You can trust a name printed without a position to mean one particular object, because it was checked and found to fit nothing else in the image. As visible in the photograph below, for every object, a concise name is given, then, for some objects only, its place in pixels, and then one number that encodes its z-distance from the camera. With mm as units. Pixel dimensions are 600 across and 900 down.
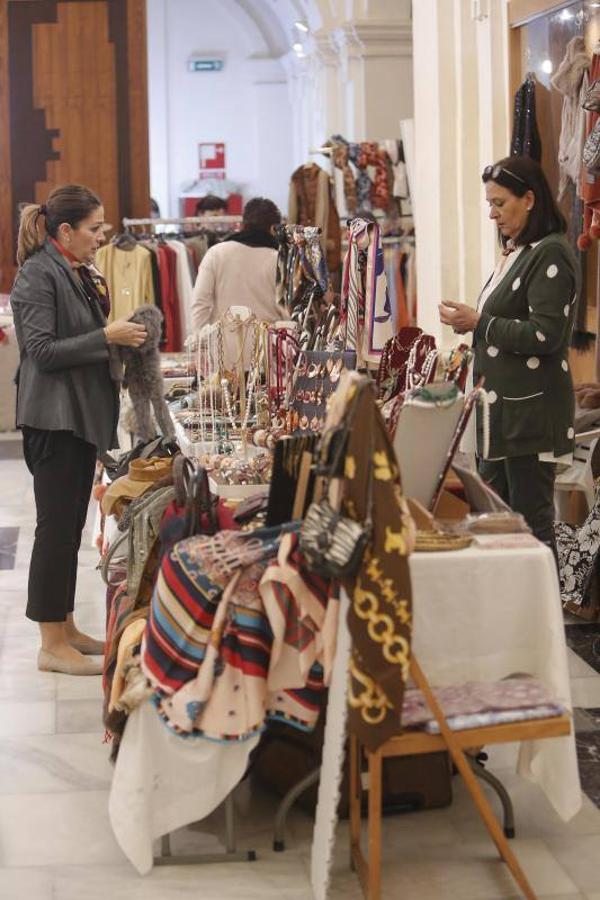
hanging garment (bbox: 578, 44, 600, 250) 9581
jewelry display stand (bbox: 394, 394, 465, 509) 5978
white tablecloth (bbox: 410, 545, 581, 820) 5557
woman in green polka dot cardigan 7482
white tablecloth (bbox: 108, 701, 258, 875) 5692
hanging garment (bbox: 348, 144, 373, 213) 17673
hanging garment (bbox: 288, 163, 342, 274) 16736
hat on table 7617
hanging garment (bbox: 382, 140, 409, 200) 17814
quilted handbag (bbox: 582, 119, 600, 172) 9298
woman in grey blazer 7855
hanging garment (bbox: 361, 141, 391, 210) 17724
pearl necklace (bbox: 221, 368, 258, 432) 8098
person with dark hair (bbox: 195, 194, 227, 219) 21947
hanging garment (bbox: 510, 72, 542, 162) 11018
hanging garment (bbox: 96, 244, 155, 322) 17750
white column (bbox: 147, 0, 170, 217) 35423
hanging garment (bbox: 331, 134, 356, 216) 17570
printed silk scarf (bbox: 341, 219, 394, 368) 7707
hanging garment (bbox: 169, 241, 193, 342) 18096
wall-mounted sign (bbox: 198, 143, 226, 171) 35654
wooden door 18571
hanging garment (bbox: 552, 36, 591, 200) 10428
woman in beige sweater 11487
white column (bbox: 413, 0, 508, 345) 11765
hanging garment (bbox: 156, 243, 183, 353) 18006
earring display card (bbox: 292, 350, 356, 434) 7168
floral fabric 9266
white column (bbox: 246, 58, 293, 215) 35602
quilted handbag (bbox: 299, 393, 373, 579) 5105
